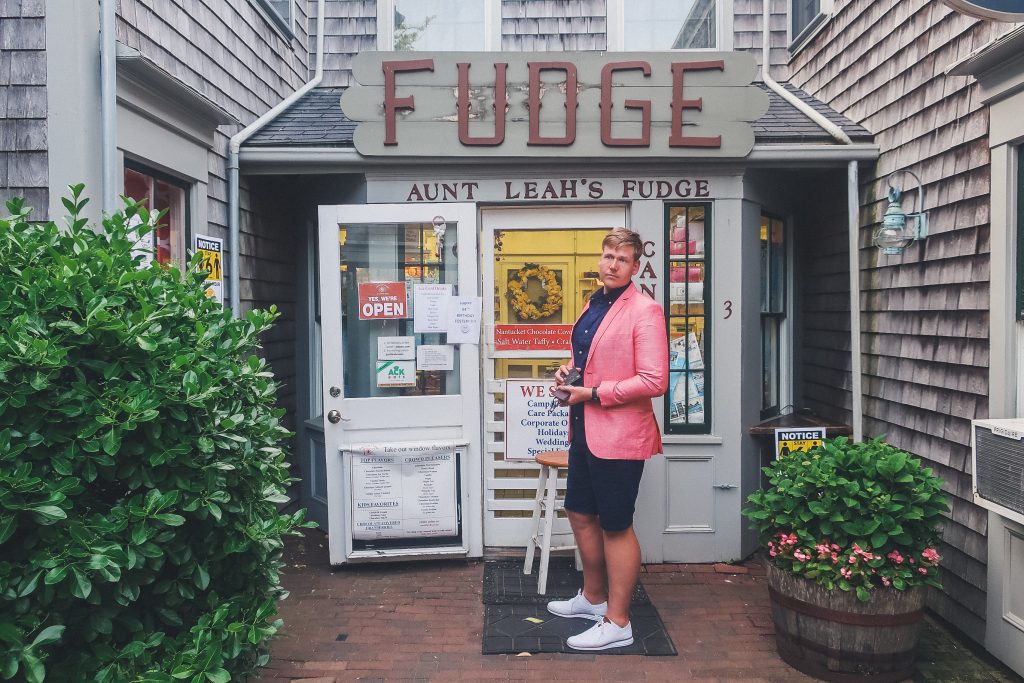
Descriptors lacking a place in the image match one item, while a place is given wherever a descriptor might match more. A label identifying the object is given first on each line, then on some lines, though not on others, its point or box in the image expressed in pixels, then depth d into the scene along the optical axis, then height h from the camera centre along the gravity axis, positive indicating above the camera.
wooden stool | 4.61 -1.03
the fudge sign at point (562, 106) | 5.00 +1.39
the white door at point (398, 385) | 5.09 -0.39
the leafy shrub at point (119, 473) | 2.21 -0.44
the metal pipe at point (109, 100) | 3.62 +1.05
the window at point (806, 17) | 5.80 +2.37
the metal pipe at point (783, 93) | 5.11 +1.75
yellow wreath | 5.42 +0.21
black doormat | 3.99 -1.60
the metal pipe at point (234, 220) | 5.11 +0.70
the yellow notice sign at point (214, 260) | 4.54 +0.40
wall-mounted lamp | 4.51 +0.55
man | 3.83 -0.44
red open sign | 5.21 +0.16
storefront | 5.03 +0.40
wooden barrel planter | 3.51 -1.38
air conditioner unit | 3.34 -0.63
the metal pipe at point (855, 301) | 5.05 +0.14
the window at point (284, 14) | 6.12 +2.53
